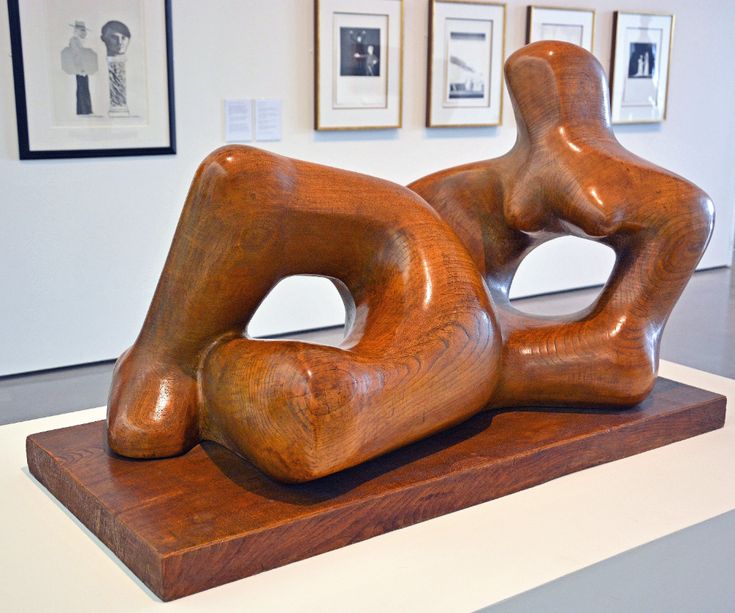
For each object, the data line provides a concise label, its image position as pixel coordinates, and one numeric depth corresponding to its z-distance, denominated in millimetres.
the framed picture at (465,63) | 4047
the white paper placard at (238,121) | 3527
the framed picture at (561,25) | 4348
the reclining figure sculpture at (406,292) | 1060
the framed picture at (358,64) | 3680
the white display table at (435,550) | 935
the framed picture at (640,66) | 4781
